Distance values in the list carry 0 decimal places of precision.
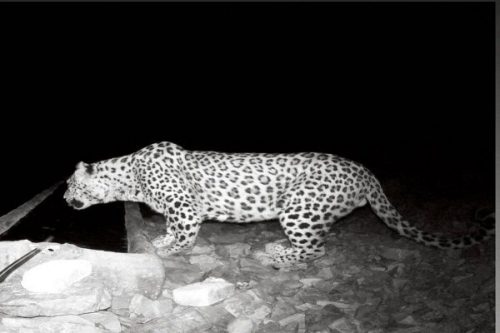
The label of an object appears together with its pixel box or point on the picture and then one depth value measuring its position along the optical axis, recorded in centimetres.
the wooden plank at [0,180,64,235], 595
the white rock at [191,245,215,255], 592
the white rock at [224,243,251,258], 593
